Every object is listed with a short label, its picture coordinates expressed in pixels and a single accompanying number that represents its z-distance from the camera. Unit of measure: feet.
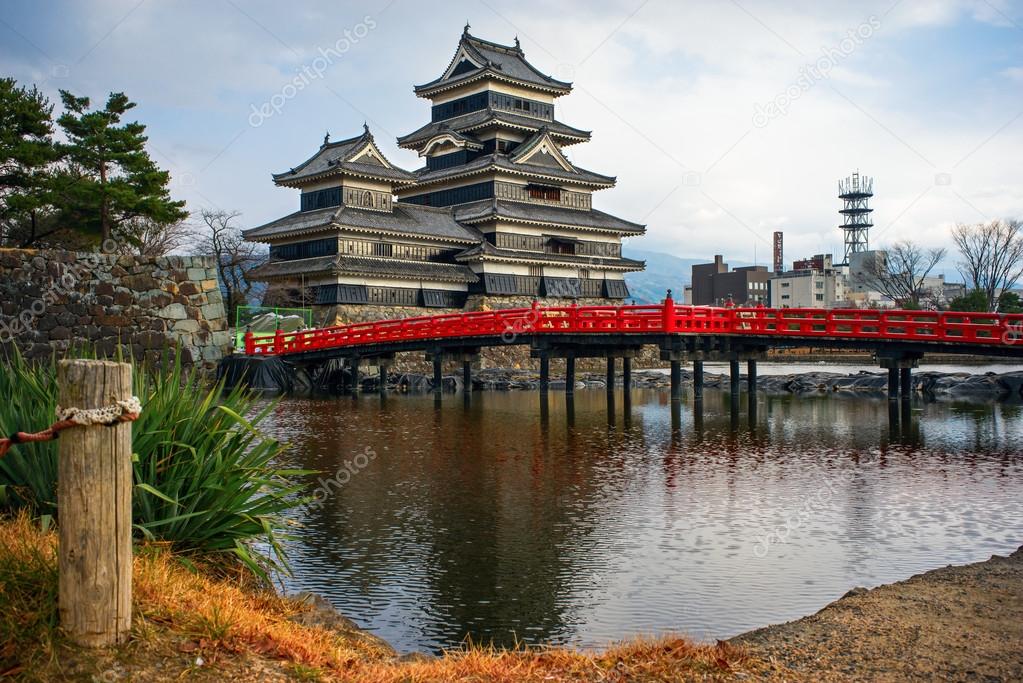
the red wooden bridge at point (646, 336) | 91.04
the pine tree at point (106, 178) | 103.81
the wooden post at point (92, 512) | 15.81
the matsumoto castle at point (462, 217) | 162.50
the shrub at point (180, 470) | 23.43
